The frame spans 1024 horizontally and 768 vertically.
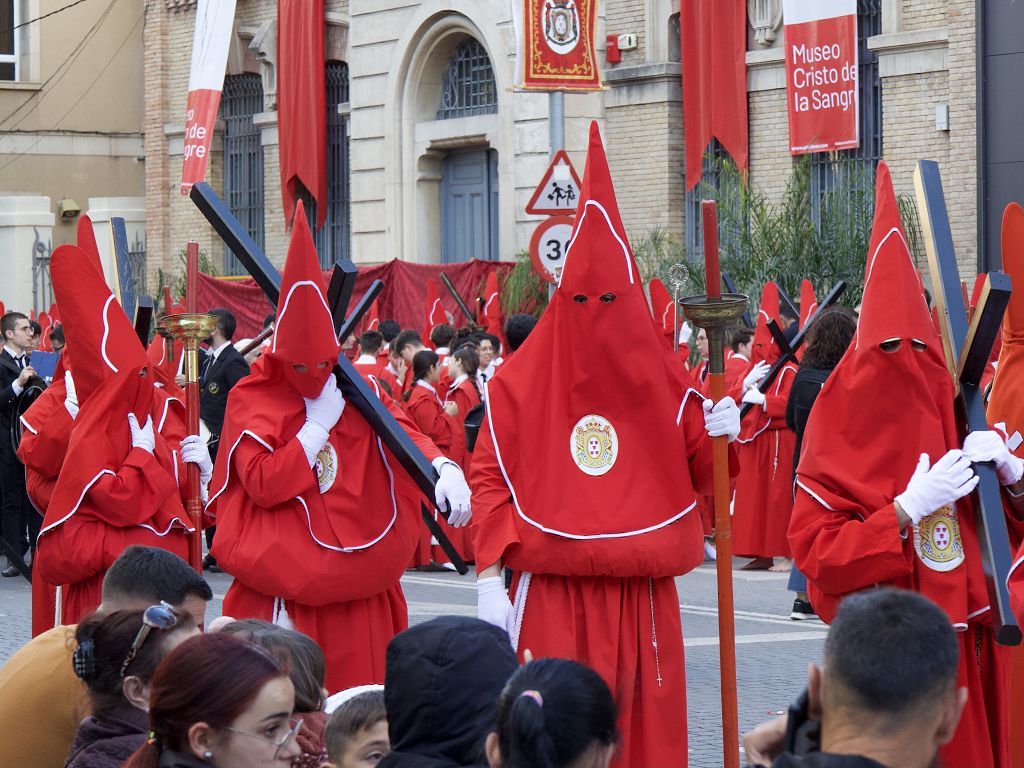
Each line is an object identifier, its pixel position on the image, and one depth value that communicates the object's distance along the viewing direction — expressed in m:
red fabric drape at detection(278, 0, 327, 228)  25.78
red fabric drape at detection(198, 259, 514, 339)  21.09
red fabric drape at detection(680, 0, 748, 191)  19.95
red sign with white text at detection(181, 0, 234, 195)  25.12
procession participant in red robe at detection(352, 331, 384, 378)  14.38
